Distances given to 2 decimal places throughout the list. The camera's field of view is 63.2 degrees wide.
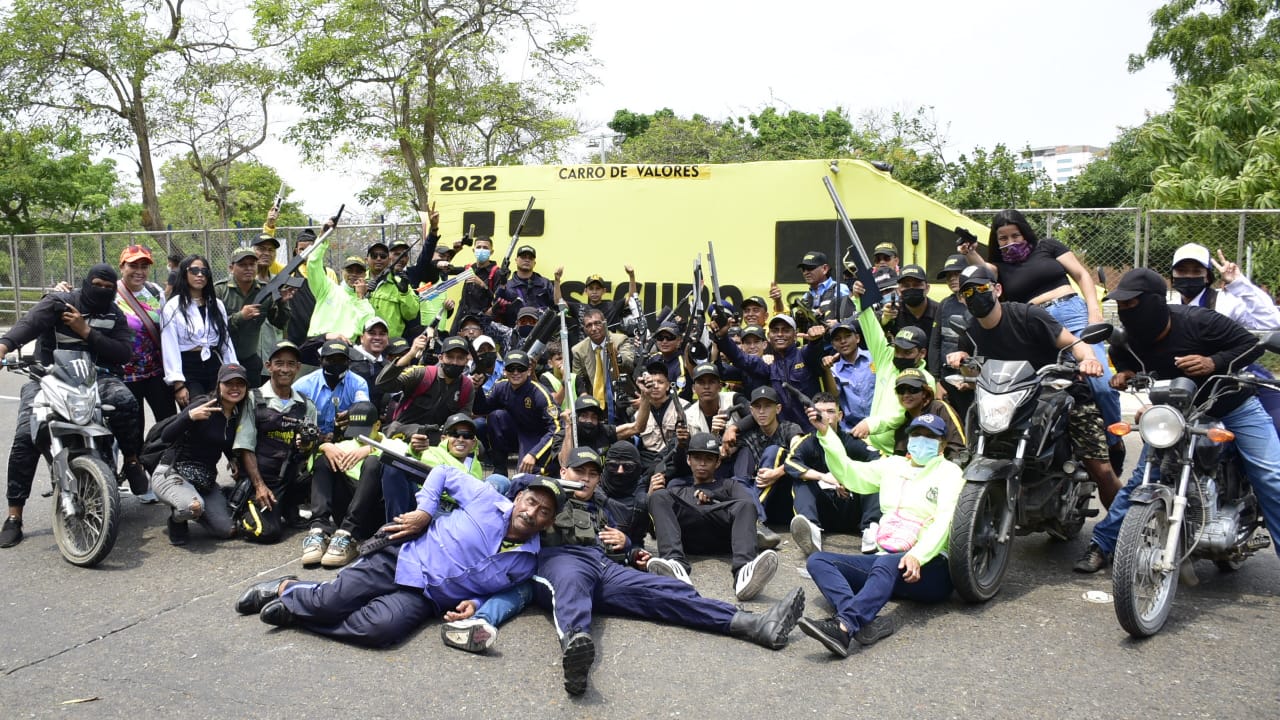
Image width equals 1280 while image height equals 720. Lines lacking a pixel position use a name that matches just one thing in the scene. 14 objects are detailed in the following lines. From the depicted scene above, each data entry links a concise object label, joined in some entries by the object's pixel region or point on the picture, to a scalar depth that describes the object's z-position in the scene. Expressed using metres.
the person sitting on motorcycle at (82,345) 6.57
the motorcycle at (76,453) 6.03
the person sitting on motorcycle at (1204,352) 5.28
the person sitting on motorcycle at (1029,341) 5.82
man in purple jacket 4.88
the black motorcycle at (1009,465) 5.11
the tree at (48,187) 25.56
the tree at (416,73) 20.94
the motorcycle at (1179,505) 4.64
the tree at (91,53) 22.16
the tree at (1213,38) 22.58
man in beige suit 8.62
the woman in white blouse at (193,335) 7.25
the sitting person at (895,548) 4.80
